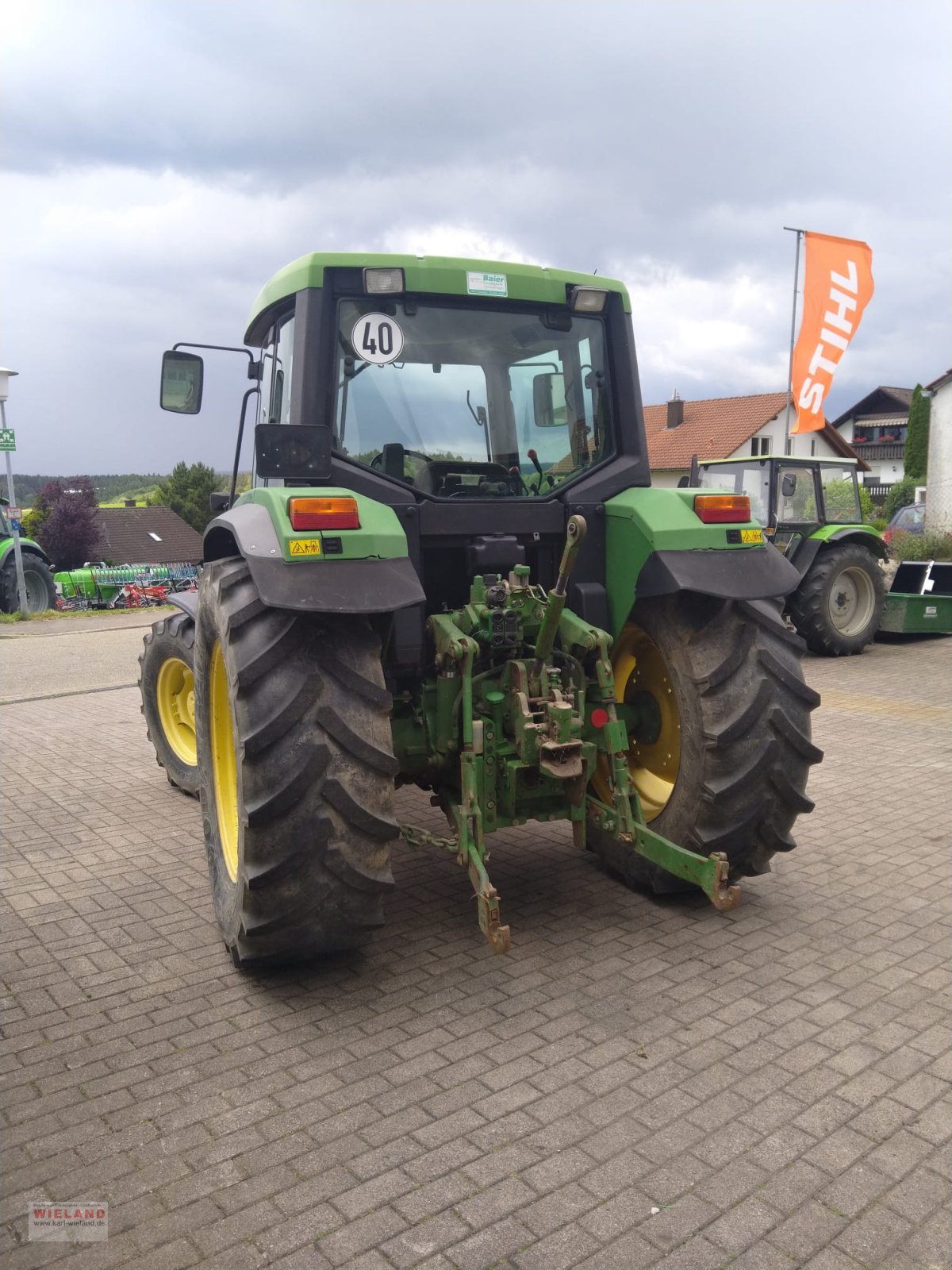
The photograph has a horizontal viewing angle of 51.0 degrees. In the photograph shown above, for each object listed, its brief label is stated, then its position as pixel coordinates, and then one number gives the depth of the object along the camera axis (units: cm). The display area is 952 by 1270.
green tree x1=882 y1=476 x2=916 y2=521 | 3925
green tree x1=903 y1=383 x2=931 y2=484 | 4145
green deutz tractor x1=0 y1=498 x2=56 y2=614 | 1770
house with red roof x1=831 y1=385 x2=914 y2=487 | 6550
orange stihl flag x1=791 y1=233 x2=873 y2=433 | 1566
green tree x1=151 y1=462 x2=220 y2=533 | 5381
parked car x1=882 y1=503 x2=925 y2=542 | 2620
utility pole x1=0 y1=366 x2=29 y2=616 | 1536
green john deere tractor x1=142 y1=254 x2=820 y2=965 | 326
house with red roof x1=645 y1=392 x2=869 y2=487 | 3859
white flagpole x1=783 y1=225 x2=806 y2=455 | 1584
